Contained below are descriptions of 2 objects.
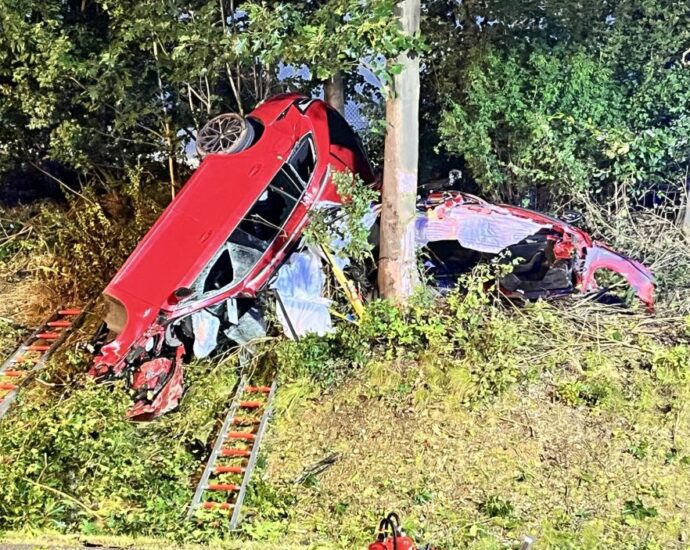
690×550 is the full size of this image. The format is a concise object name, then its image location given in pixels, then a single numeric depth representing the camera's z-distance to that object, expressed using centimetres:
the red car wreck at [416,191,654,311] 834
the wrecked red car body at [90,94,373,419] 724
